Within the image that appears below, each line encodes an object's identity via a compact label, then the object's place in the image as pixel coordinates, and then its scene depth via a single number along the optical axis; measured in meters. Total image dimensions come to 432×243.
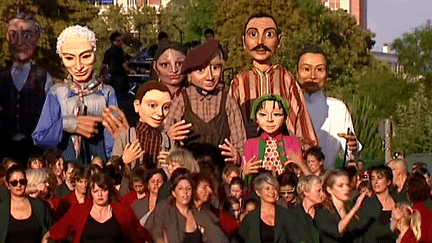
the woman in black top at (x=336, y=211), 15.95
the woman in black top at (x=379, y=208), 16.95
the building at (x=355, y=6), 109.92
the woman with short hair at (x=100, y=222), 14.31
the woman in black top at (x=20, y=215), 14.65
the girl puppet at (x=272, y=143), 16.30
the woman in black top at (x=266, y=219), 15.21
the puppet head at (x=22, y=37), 17.83
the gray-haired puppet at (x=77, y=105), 16.66
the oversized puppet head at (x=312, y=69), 17.88
